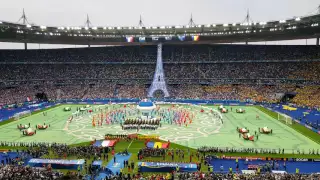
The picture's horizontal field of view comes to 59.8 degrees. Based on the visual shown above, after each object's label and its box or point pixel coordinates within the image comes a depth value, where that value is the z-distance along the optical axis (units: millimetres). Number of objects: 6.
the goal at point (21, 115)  58016
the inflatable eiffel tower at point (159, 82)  88562
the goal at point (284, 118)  52072
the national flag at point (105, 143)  36594
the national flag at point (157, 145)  36247
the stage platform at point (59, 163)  29391
